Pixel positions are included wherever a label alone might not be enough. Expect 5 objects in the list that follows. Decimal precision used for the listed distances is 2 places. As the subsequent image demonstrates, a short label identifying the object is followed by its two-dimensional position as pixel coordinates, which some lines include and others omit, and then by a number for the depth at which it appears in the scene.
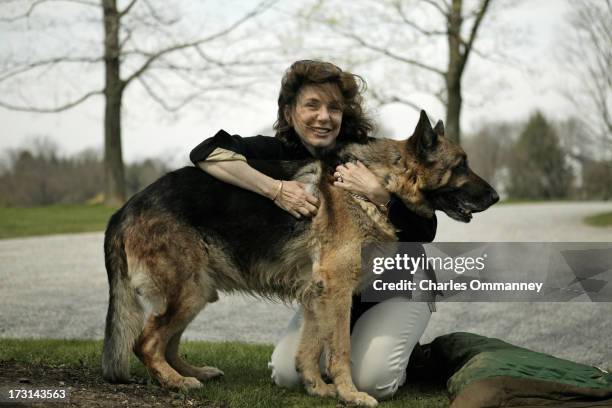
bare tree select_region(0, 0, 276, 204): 21.19
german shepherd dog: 4.15
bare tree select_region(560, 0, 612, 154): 19.29
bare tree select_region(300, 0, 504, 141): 21.50
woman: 4.25
